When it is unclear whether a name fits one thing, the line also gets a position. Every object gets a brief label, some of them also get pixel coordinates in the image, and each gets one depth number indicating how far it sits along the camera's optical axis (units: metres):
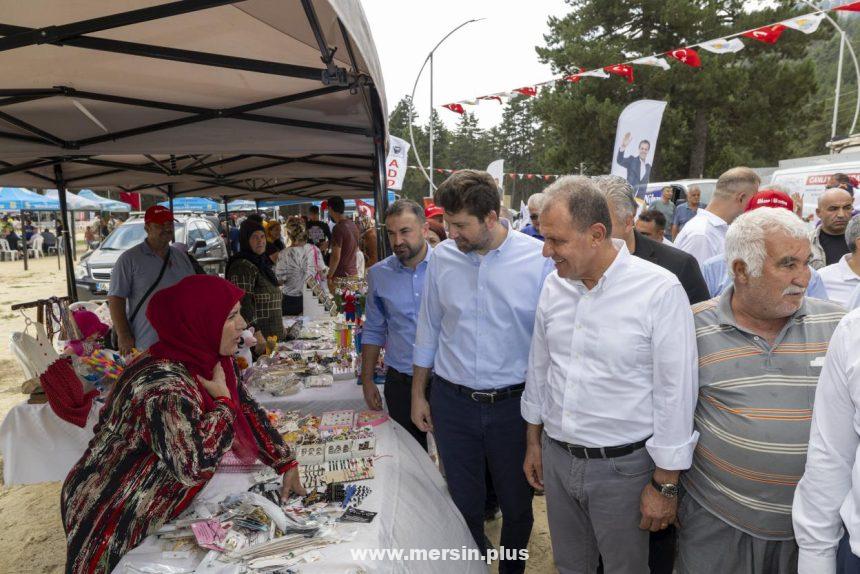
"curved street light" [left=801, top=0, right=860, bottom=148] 13.77
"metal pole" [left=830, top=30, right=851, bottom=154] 14.36
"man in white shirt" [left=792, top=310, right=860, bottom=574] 1.24
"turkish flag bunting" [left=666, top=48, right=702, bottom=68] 8.73
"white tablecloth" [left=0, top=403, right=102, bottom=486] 3.29
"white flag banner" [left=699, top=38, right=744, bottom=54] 8.37
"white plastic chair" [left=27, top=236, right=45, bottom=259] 24.22
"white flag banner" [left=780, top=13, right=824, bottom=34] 7.65
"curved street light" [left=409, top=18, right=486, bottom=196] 16.12
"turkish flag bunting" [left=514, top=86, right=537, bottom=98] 10.79
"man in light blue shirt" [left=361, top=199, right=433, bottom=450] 2.89
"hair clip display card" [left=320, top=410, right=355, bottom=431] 2.66
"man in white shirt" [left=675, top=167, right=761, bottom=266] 3.43
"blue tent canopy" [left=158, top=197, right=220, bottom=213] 24.71
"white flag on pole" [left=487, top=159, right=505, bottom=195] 11.76
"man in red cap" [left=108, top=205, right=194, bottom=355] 4.11
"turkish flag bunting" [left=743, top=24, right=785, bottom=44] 7.86
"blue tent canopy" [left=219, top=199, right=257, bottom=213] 32.00
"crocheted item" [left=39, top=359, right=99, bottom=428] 3.06
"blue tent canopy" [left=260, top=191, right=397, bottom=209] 13.38
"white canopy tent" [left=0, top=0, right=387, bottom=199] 1.98
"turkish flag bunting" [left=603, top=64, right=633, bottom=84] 9.65
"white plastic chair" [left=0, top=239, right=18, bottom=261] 22.66
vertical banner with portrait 6.95
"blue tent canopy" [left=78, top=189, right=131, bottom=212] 21.48
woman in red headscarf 1.68
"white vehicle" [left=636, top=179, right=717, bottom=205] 13.11
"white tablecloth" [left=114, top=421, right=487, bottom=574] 1.64
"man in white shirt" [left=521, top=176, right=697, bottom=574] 1.72
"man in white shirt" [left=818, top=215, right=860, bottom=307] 2.65
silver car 10.53
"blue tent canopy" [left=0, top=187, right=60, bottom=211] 18.16
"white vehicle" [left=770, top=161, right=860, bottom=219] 6.94
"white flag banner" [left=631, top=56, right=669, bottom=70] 9.39
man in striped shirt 1.56
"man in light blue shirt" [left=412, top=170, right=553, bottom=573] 2.34
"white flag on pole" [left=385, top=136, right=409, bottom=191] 9.05
